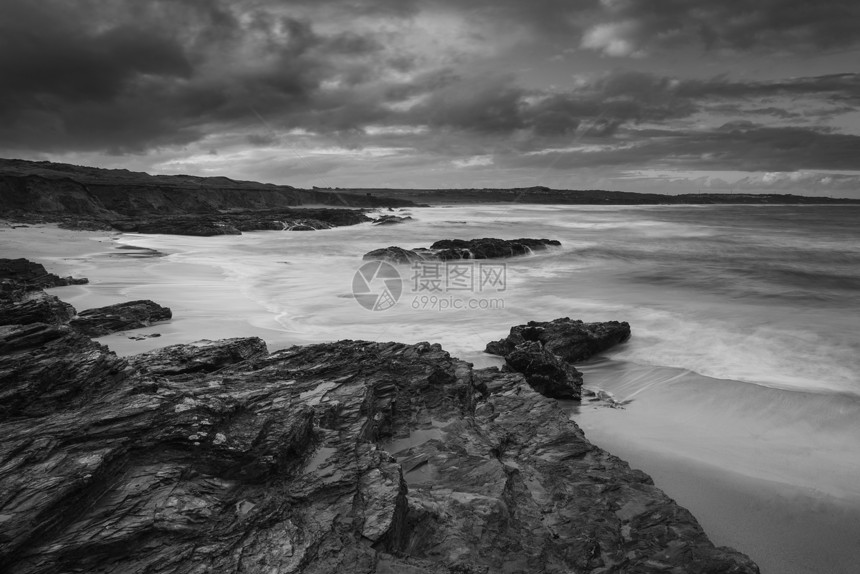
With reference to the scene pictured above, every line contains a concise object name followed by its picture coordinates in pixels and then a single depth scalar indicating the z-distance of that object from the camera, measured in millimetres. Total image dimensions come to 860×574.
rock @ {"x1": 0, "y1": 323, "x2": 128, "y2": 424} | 3797
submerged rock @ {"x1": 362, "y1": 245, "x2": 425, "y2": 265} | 20906
